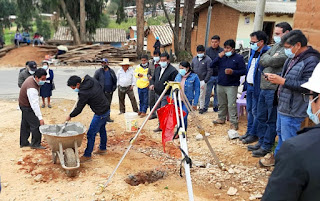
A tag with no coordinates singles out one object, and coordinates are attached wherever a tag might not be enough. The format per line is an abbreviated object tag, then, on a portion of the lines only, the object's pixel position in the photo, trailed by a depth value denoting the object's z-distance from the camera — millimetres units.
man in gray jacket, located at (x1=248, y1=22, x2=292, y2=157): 4746
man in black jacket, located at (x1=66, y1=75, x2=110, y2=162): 5088
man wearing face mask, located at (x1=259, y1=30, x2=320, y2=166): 3912
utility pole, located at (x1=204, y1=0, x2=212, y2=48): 10895
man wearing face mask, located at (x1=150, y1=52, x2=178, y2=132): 6461
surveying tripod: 3335
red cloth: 4562
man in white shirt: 7801
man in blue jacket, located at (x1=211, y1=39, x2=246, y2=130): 6109
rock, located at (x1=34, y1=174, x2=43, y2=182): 4641
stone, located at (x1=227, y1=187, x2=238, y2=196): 4208
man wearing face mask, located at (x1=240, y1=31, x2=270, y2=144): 5305
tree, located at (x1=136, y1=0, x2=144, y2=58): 16778
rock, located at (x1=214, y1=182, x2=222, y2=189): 4413
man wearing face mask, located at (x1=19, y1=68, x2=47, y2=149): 5418
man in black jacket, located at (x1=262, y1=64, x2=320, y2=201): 1478
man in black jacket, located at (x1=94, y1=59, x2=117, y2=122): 7320
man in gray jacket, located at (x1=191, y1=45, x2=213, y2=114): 7234
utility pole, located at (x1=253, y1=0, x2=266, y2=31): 7773
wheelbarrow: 4660
